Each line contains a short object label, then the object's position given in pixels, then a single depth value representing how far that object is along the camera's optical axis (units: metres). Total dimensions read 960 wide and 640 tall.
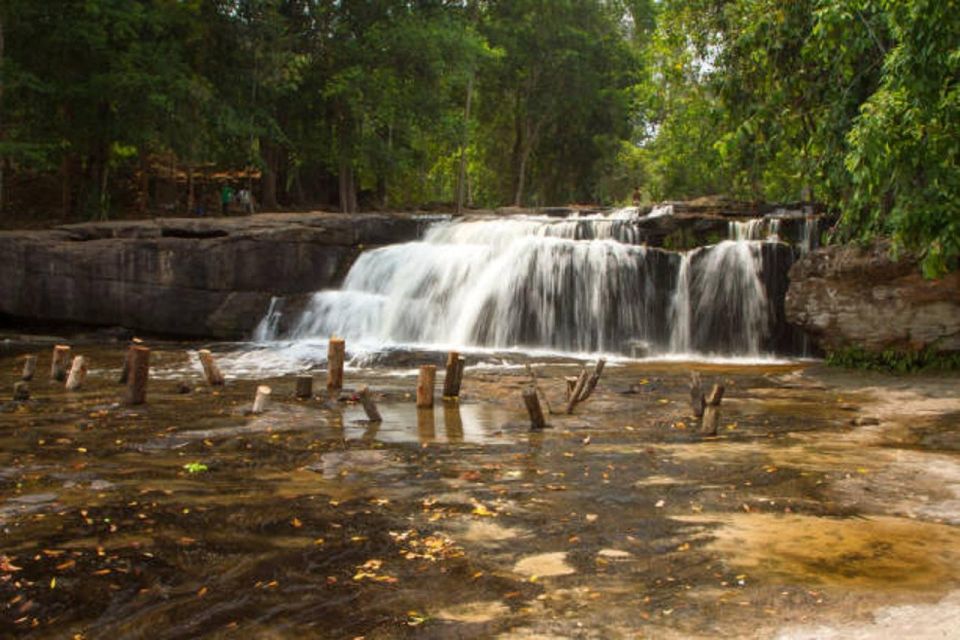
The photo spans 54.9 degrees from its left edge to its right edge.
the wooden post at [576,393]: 11.88
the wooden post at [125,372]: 14.08
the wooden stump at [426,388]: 12.34
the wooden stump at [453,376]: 13.02
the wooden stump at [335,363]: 13.66
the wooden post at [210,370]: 14.43
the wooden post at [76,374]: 14.11
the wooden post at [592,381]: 12.75
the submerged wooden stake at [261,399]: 11.92
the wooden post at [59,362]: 14.91
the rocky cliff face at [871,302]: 15.62
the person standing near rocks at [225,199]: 30.84
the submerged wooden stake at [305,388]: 13.21
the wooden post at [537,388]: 11.85
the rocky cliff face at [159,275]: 23.28
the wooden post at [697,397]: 11.37
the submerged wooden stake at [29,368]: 14.43
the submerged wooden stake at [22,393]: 12.98
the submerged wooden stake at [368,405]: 11.09
